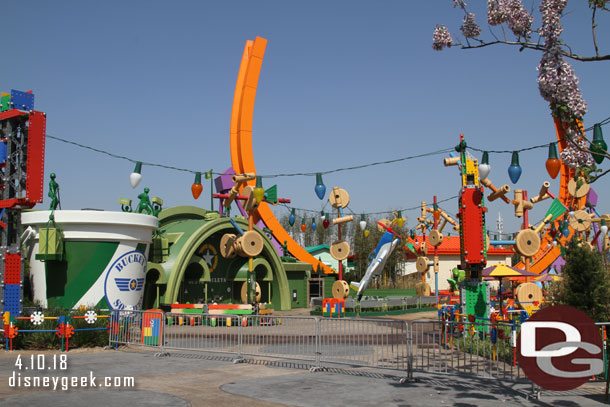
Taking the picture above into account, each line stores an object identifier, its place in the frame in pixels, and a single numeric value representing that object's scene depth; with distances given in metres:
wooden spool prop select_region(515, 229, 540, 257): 23.48
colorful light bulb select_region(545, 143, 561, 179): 12.13
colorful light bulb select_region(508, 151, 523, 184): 15.09
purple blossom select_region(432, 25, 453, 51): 7.88
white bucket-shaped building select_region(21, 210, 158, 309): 18.39
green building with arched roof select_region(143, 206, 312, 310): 25.78
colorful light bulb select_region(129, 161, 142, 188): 16.69
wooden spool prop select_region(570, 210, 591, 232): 32.91
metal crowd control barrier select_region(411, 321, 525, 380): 10.51
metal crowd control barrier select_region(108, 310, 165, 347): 15.33
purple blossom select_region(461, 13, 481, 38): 7.63
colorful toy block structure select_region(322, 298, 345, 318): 27.56
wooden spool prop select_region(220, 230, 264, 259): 23.61
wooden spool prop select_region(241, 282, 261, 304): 24.66
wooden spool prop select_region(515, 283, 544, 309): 24.58
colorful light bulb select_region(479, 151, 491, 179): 15.59
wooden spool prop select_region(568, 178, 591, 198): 28.16
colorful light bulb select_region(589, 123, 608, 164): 7.20
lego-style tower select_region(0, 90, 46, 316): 15.00
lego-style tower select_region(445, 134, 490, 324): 16.28
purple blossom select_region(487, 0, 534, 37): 7.09
